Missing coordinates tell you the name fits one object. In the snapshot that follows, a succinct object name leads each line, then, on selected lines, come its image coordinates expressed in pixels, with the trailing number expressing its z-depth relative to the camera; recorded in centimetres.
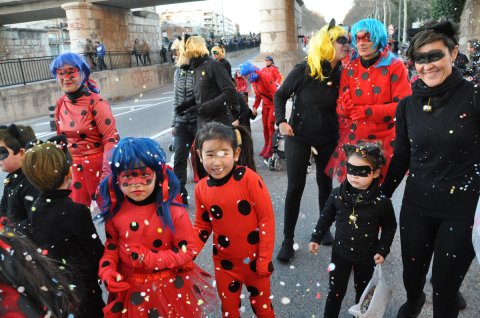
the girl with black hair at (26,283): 112
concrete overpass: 2162
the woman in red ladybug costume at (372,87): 296
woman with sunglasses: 319
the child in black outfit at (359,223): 242
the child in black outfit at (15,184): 240
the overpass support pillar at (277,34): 1116
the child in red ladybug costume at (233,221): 230
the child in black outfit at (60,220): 206
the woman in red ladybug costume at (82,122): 315
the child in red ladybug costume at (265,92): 696
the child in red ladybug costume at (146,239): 201
